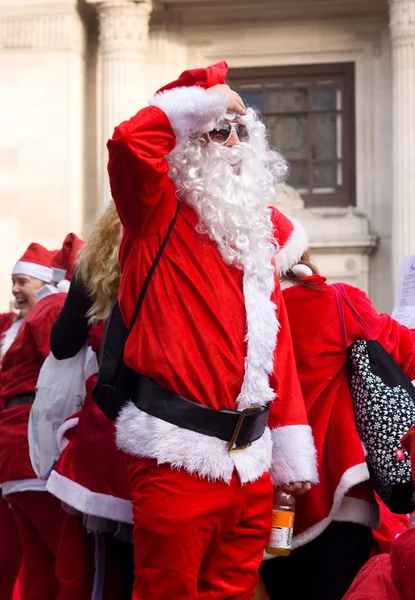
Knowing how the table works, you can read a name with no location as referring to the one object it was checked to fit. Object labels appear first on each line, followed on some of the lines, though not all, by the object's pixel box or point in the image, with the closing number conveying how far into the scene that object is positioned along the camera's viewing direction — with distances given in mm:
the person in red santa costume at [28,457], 5141
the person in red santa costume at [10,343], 6078
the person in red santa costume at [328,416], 4039
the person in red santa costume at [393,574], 2225
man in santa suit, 3330
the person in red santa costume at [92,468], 4209
